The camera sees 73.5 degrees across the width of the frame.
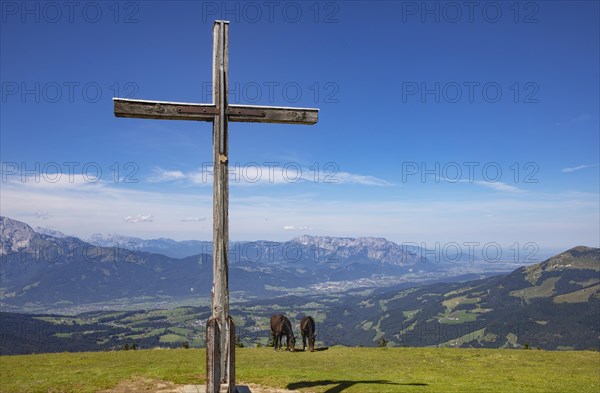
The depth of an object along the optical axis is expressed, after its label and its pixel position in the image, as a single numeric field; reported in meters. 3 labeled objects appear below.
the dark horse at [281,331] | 34.91
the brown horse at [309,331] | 35.09
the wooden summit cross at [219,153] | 10.43
